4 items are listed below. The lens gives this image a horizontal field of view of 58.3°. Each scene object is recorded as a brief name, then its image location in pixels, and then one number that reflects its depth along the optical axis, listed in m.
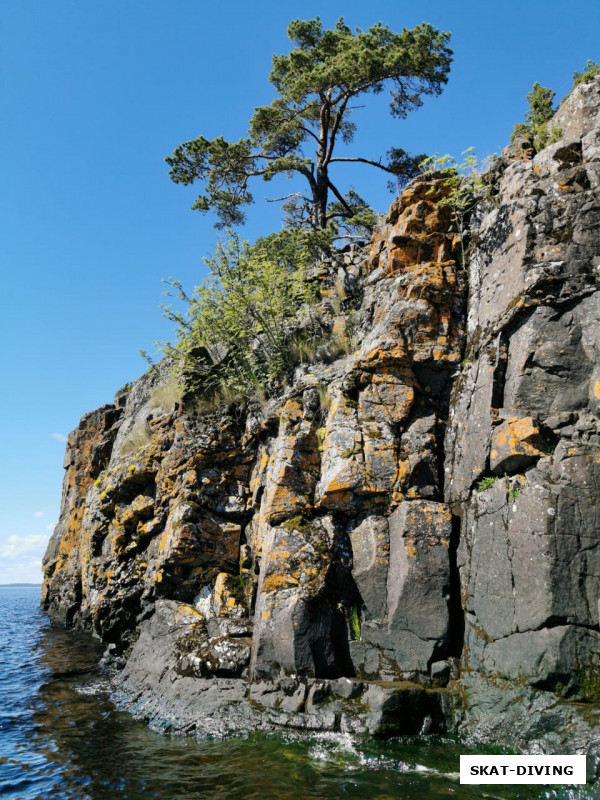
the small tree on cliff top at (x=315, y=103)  18.14
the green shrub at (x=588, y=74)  11.00
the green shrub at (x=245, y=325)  13.84
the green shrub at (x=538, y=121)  11.29
